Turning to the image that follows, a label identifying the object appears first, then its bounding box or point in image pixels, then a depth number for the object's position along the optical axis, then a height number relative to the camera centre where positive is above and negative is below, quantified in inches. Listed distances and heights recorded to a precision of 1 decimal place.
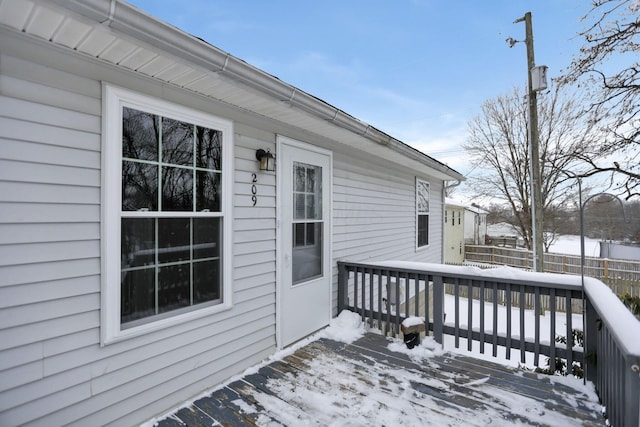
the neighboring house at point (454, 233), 577.3 -34.1
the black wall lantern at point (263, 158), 120.8 +22.1
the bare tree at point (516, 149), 511.8 +120.1
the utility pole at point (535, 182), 273.1 +28.7
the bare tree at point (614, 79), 177.3 +83.8
